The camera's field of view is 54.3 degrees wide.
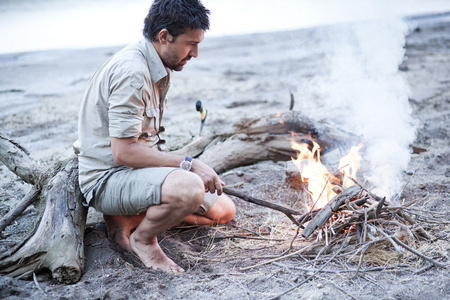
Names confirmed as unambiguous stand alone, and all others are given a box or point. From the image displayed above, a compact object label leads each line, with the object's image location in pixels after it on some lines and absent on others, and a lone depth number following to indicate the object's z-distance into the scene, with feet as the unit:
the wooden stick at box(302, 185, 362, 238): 9.94
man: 9.11
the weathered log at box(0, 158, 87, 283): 8.77
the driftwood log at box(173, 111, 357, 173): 14.10
